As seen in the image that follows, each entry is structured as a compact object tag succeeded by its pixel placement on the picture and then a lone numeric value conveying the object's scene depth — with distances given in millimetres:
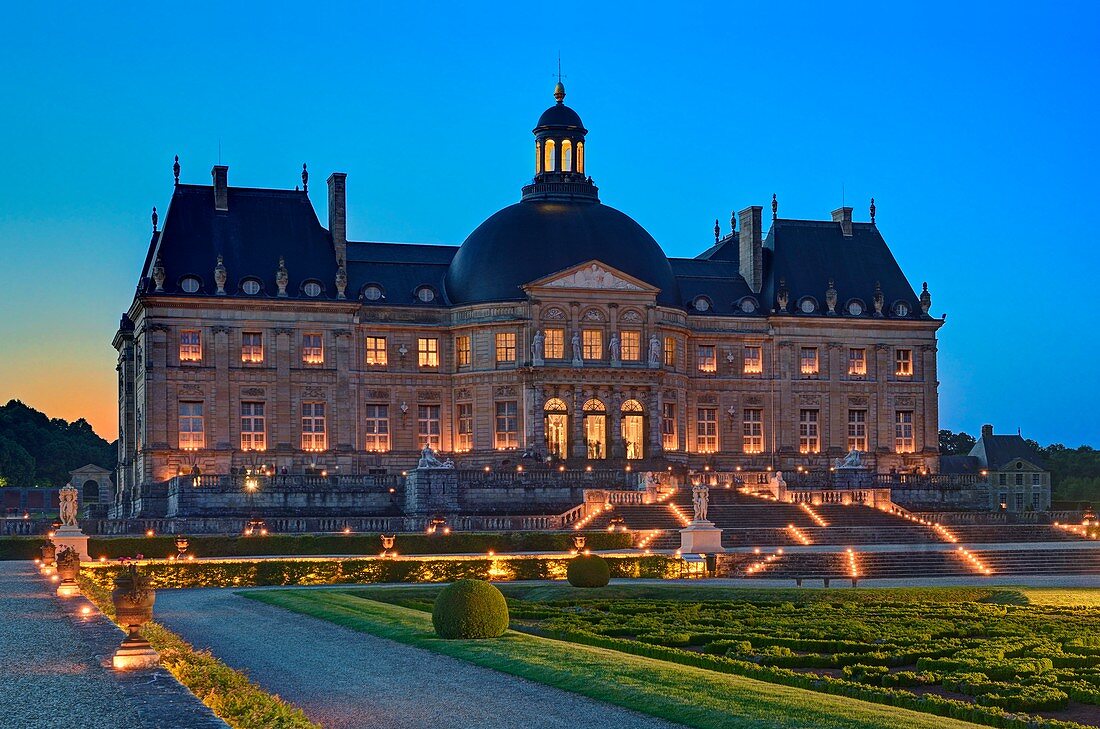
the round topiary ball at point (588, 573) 37812
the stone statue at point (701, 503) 47344
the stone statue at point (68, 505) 48031
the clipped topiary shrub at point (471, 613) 24672
